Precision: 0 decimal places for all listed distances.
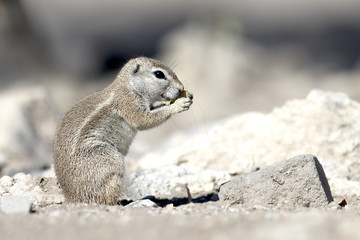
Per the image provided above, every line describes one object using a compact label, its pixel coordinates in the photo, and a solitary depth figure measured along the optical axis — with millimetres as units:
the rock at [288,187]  12742
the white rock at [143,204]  12594
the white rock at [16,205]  10848
